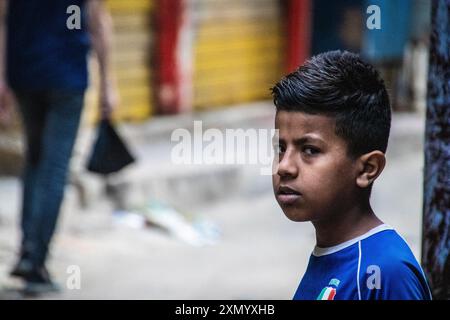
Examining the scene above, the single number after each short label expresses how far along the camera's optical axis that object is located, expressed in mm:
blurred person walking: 9297
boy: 4105
